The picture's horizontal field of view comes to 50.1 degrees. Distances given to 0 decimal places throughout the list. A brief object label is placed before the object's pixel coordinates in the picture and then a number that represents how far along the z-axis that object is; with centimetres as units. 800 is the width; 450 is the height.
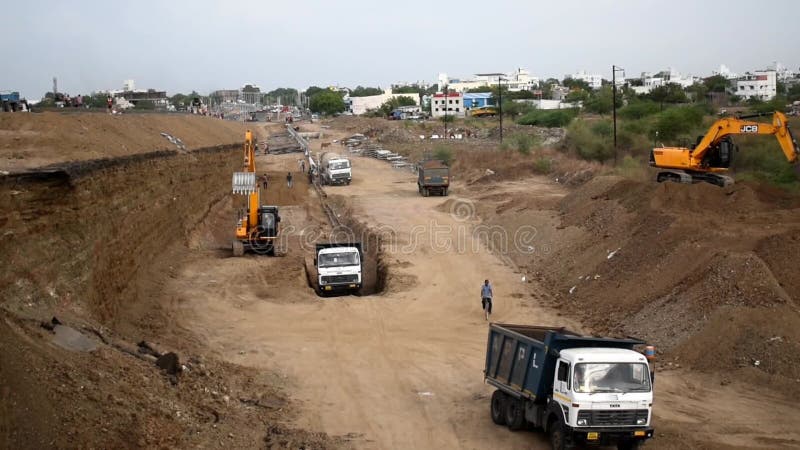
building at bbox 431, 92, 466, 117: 19325
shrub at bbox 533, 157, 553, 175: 6615
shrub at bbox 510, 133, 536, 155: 7588
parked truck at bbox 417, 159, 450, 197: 6069
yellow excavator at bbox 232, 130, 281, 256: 3869
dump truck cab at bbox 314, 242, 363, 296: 3356
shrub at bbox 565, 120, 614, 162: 6600
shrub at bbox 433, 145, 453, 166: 8193
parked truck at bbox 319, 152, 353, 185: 7156
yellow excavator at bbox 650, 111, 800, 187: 3653
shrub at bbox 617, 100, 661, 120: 8750
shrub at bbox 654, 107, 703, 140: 6337
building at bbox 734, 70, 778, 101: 15912
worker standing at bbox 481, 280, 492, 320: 2902
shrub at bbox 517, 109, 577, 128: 11902
